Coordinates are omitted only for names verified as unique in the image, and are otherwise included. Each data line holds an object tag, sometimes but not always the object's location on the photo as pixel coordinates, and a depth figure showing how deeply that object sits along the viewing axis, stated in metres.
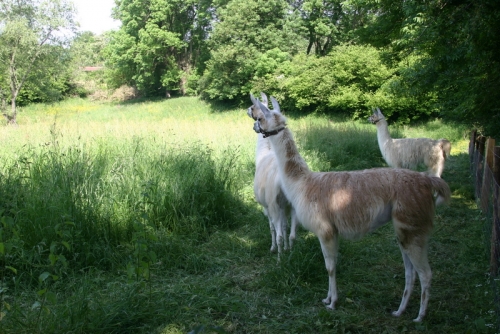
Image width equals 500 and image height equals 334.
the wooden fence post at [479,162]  7.56
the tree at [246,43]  35.25
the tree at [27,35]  29.23
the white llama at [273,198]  4.85
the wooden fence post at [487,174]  5.30
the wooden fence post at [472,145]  10.27
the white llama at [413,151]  9.28
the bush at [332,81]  27.08
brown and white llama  3.47
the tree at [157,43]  43.78
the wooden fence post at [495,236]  3.87
